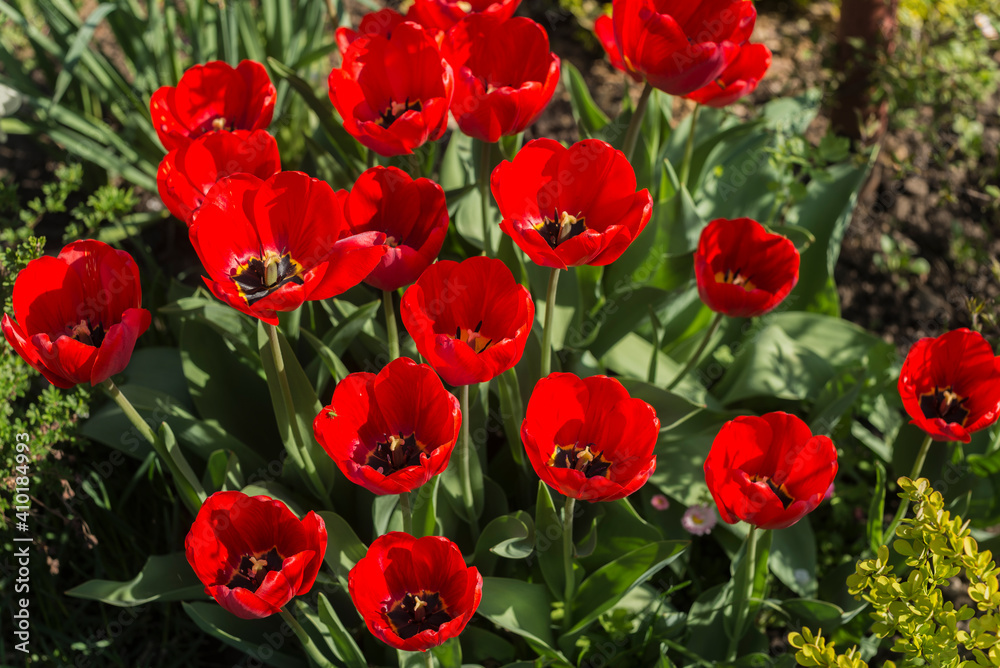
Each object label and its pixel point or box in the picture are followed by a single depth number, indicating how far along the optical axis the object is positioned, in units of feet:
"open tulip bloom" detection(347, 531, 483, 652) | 4.48
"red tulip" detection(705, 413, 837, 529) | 4.61
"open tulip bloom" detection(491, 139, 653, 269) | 4.72
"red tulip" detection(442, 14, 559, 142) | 4.84
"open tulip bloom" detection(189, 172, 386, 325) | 4.53
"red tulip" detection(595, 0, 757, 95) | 4.82
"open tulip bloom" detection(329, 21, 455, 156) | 4.83
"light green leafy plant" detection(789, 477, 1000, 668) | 4.55
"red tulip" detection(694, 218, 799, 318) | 4.91
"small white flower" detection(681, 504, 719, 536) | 5.27
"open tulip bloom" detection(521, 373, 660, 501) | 4.54
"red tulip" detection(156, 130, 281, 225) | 4.78
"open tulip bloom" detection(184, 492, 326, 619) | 4.48
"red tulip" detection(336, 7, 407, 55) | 5.17
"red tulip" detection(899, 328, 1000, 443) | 4.81
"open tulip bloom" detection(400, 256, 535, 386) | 4.52
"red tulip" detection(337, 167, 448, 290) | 4.75
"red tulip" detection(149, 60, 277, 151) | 5.05
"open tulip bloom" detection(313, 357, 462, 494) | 4.50
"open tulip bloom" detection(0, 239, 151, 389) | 4.54
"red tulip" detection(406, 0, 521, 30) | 5.08
